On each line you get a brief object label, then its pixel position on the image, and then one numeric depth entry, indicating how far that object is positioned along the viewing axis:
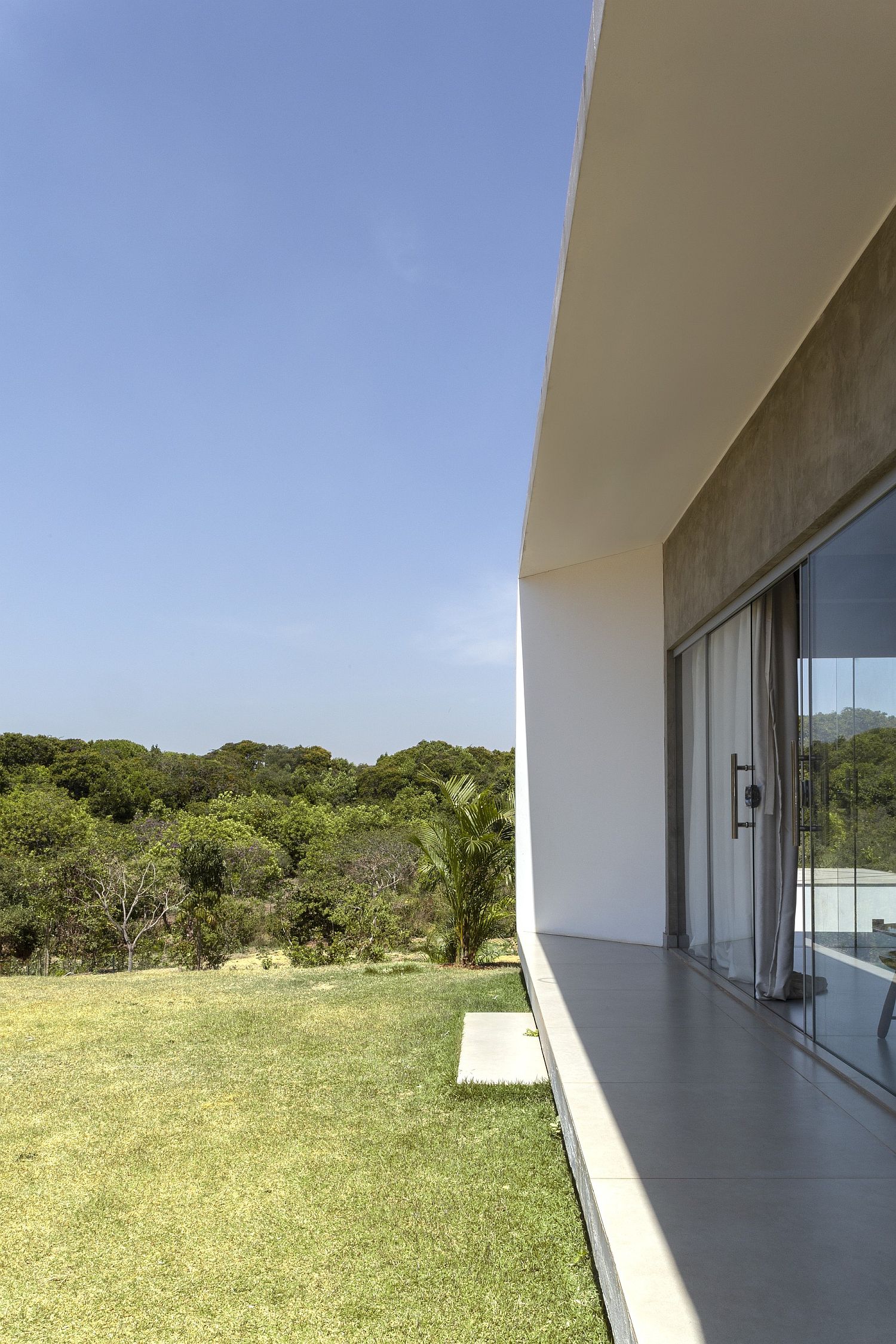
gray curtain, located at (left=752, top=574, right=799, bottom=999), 4.82
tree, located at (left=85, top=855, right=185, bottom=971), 14.58
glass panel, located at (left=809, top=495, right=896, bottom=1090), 3.52
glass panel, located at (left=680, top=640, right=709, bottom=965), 6.70
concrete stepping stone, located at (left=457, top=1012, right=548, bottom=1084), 4.87
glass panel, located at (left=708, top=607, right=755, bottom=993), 5.54
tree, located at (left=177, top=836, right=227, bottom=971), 13.27
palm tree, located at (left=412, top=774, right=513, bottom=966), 8.85
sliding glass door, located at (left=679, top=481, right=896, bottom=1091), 3.58
